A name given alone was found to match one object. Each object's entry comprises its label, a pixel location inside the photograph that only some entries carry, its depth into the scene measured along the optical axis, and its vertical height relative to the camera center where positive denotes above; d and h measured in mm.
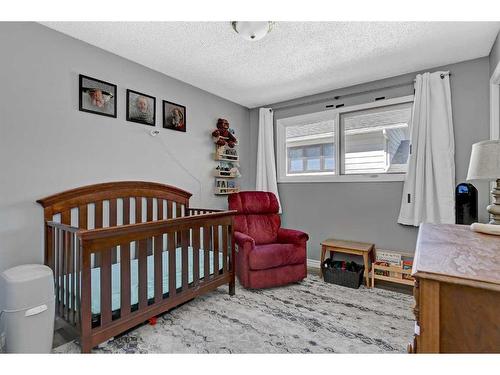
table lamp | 1331 +115
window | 2920 +562
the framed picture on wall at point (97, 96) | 2109 +776
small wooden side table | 2695 -692
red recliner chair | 2516 -648
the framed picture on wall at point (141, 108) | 2457 +786
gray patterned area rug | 1657 -1066
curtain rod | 2773 +1148
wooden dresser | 724 -360
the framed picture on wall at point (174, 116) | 2790 +794
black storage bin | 2658 -940
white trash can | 1414 -728
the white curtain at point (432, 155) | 2504 +328
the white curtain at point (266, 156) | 3697 +449
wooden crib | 1496 -514
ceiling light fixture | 1733 +1116
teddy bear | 3336 +705
